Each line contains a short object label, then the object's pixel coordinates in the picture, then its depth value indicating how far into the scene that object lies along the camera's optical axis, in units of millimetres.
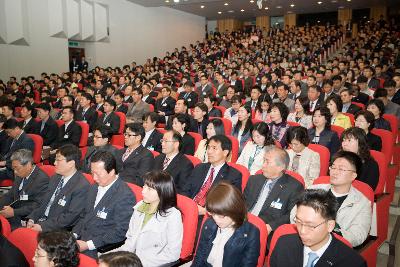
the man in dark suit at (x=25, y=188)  3186
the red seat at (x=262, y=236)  2027
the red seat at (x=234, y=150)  4219
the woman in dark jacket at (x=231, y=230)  1940
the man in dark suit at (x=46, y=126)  5652
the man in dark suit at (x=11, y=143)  4395
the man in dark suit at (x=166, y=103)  7611
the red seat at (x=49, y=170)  3380
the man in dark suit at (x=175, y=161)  3508
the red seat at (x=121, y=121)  6082
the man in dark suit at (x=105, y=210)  2588
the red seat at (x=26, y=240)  2004
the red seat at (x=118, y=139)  5516
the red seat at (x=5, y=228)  2229
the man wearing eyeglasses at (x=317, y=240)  1700
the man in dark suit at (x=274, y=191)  2631
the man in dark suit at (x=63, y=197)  2820
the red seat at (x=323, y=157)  3432
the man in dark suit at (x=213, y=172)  3125
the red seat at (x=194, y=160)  3613
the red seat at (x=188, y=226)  2357
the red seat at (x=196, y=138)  4531
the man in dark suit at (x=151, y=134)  4730
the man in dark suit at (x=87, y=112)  6662
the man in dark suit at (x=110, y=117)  6033
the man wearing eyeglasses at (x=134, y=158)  3756
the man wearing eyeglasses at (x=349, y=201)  2242
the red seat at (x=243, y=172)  3097
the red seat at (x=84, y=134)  5324
